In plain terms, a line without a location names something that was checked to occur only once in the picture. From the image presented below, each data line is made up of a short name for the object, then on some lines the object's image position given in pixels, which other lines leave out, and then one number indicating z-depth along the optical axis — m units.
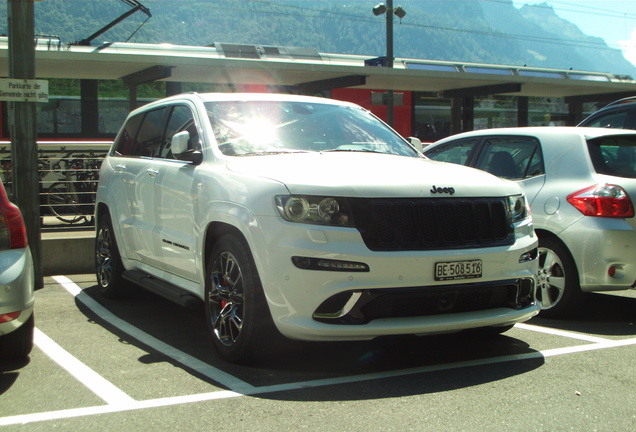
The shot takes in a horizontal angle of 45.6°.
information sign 7.98
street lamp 23.14
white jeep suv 4.23
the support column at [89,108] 18.42
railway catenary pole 8.07
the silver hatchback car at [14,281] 4.41
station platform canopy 17.78
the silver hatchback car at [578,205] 5.77
